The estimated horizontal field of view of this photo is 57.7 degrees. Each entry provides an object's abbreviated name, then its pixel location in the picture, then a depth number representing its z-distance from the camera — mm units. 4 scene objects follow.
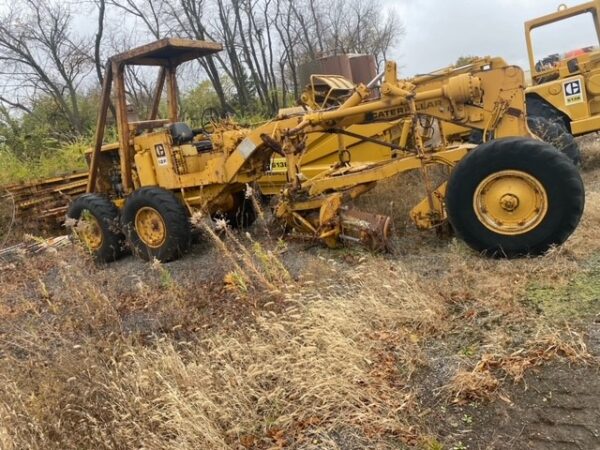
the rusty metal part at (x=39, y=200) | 10141
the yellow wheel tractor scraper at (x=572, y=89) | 7980
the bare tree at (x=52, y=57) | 18928
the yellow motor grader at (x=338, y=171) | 4305
